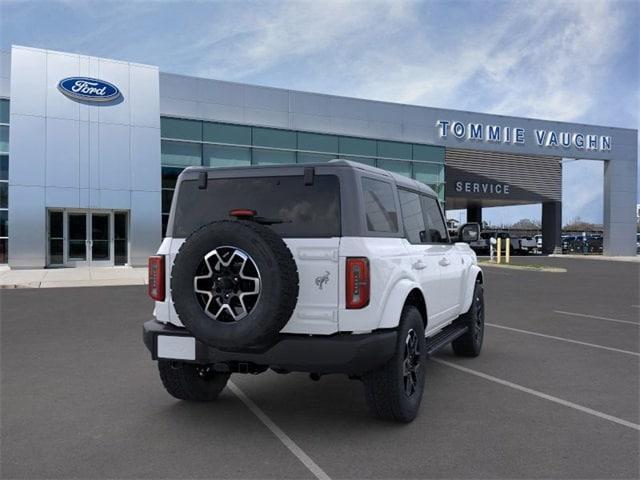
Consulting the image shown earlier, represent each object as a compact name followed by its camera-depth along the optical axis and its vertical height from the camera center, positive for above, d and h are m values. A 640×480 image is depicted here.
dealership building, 21.47 +4.28
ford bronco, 3.87 -0.34
